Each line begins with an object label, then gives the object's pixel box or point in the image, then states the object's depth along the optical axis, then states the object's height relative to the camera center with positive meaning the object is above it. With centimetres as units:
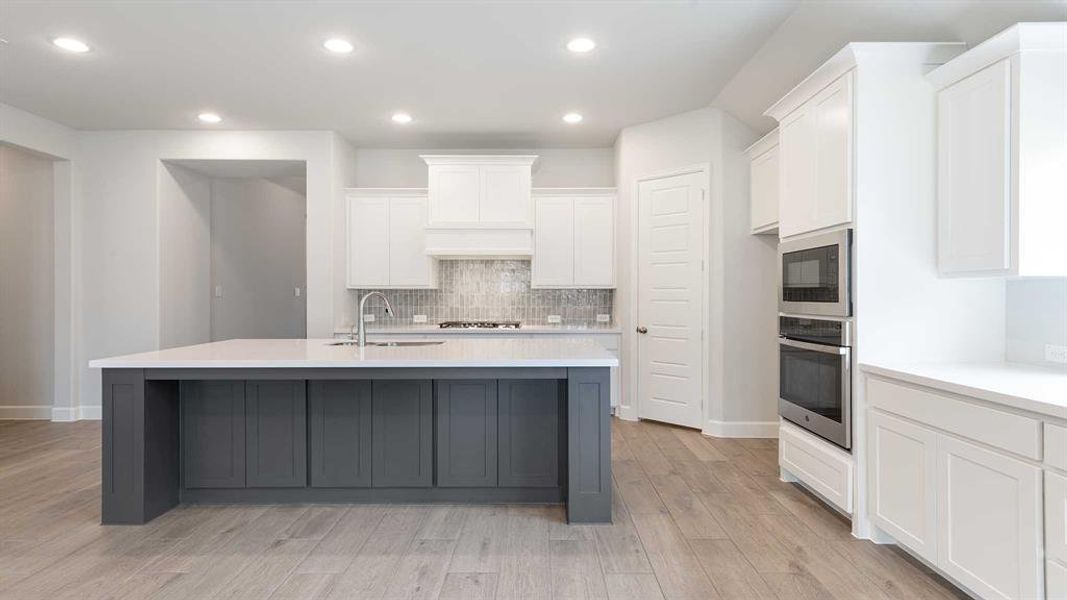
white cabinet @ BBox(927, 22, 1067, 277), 212 +57
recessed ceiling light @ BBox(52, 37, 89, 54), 343 +159
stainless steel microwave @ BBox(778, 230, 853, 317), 267 +11
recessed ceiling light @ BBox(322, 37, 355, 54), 346 +160
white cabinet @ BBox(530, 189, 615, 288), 556 +59
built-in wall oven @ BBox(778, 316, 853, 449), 272 -43
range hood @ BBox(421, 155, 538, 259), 530 +93
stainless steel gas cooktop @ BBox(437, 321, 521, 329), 557 -28
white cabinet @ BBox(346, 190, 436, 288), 561 +60
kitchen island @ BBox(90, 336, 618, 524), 309 -79
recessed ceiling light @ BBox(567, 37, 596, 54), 346 +160
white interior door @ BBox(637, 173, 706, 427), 473 -3
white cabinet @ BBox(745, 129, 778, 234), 409 +86
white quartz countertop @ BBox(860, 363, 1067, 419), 174 -32
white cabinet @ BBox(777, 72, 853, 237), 269 +72
